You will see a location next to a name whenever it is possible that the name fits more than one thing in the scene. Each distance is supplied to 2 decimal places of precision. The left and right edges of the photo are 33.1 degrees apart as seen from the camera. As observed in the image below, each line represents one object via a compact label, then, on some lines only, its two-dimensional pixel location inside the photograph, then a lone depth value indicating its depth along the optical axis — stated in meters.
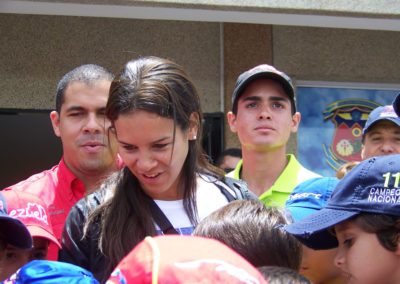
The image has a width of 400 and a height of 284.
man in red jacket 2.85
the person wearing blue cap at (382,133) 3.20
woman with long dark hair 2.10
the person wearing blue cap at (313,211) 2.18
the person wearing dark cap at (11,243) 2.02
